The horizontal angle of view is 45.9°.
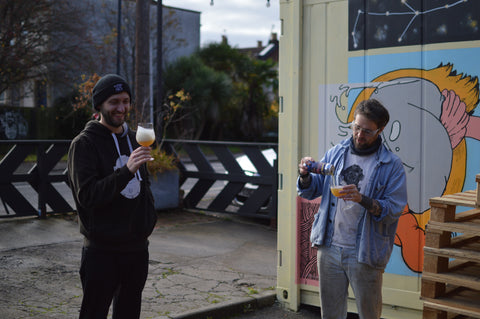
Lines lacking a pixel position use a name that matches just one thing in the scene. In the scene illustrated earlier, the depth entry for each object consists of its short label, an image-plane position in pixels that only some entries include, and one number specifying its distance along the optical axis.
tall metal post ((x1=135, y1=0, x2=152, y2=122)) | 11.66
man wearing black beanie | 3.35
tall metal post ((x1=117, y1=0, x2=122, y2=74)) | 20.91
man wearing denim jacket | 3.61
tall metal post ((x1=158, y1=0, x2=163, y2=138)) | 11.17
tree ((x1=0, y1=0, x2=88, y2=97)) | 23.98
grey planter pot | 10.18
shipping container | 4.83
